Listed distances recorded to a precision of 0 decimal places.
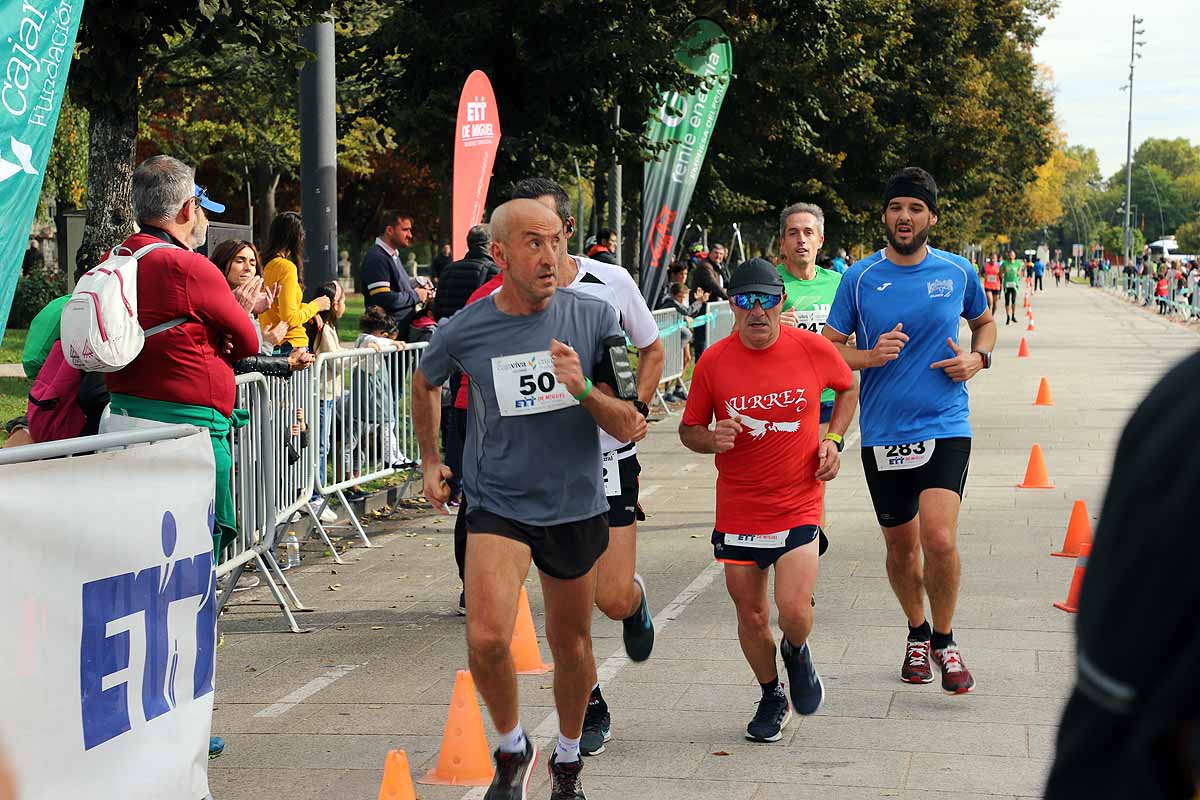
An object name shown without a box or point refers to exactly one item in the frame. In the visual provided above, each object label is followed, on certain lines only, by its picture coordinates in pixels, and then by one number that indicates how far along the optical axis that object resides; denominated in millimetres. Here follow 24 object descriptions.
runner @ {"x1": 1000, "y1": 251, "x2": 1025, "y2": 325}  42469
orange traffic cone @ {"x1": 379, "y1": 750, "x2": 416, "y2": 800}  4820
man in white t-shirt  6020
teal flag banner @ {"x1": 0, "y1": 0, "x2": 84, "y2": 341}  5879
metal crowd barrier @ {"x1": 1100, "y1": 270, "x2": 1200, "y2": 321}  45094
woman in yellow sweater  10203
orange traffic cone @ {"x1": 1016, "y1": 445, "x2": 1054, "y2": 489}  12801
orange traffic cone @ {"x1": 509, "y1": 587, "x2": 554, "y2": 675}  7289
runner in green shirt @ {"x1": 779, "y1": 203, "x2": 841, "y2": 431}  8305
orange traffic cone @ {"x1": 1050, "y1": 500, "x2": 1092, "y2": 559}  9742
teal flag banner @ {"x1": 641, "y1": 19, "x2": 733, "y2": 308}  20234
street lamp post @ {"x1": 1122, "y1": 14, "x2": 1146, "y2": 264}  86312
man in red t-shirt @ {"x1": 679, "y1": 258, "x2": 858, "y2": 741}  5977
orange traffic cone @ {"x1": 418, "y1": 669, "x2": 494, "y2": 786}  5574
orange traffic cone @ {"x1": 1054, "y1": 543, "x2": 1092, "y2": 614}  8109
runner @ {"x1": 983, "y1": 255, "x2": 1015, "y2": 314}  43553
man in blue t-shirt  6641
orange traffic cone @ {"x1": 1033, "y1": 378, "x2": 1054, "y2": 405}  20025
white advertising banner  4152
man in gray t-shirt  5031
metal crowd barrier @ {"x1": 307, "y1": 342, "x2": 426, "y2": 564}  10391
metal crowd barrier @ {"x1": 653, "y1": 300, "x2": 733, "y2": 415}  19984
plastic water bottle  10125
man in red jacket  5883
